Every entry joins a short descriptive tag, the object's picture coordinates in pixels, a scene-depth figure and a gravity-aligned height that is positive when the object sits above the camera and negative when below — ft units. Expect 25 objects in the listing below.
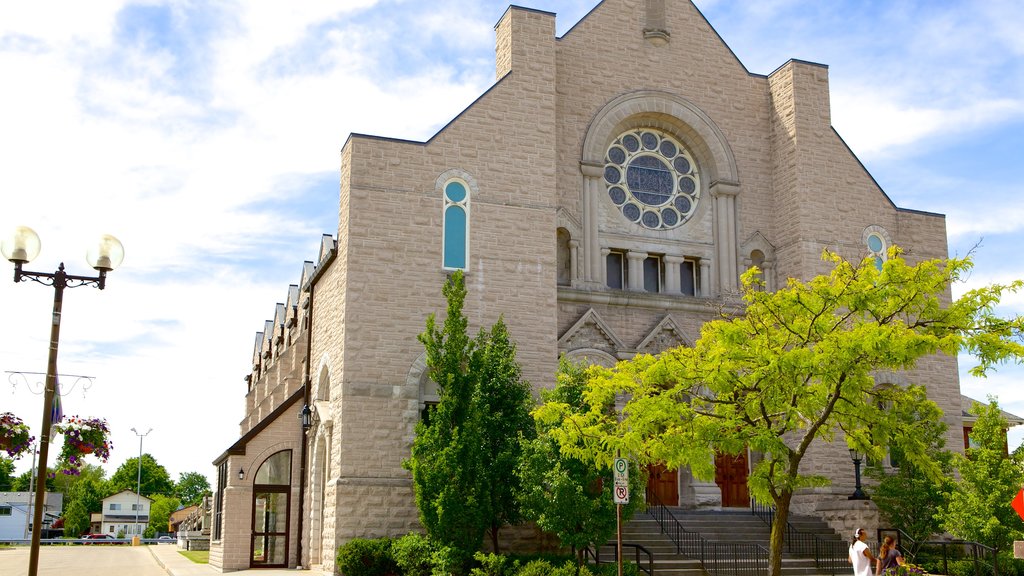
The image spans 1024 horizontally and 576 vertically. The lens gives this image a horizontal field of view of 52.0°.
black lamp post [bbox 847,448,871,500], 82.98 +0.43
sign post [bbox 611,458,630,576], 57.00 -0.06
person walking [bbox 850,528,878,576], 58.03 -3.99
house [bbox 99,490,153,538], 386.73 -10.47
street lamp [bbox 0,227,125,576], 46.34 +9.29
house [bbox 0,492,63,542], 318.65 -10.45
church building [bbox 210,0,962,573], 78.33 +21.16
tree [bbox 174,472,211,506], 542.57 -0.74
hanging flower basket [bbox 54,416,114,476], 53.88 +2.20
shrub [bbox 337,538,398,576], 71.46 -4.98
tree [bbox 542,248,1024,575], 56.59 +6.15
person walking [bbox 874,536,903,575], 62.03 -4.16
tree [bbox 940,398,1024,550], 74.38 -0.84
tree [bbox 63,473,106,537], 346.54 -6.46
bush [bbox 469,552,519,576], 66.80 -5.09
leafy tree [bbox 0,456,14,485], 399.03 +2.60
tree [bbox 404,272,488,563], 69.05 +1.87
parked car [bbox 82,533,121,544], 253.03 -13.63
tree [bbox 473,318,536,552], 70.49 +4.42
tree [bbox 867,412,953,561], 80.28 -0.98
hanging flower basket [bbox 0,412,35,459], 50.83 +2.34
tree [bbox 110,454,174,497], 441.77 +2.73
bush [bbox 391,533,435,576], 70.03 -4.73
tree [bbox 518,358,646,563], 66.39 -0.64
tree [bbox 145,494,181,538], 347.97 -9.81
